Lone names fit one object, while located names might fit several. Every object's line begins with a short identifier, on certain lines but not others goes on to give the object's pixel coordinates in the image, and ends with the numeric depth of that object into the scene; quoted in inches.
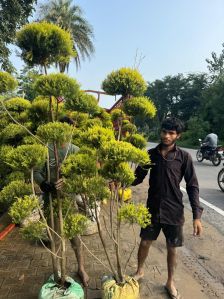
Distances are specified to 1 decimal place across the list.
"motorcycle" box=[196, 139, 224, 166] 344.1
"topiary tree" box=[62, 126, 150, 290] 61.5
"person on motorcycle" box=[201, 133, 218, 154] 362.9
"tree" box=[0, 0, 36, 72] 257.9
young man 80.8
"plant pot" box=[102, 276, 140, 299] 70.6
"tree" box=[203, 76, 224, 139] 837.0
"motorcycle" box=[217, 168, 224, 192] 218.3
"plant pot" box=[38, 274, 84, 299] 70.2
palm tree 569.8
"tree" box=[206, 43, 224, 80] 1079.8
